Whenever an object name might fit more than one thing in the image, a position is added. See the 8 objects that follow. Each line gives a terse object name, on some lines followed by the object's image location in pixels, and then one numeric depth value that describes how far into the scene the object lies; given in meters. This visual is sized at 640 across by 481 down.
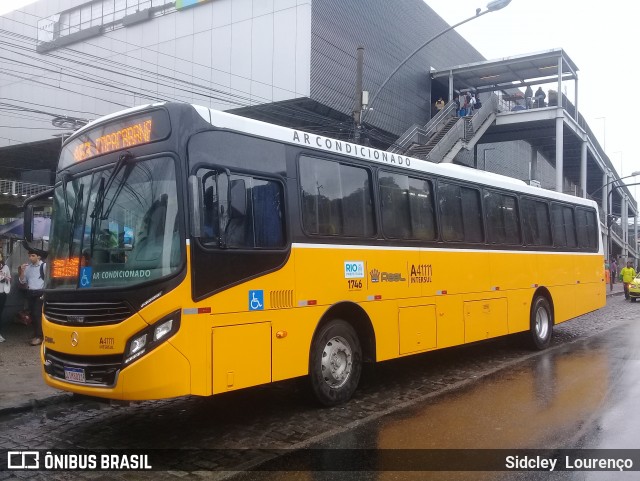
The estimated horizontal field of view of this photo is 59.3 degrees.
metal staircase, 24.72
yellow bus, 5.25
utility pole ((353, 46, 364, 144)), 13.88
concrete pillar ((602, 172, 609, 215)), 40.01
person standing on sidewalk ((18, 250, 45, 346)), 10.98
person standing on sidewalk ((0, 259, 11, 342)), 10.88
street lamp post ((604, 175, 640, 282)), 33.50
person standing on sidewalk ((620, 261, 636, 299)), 25.33
